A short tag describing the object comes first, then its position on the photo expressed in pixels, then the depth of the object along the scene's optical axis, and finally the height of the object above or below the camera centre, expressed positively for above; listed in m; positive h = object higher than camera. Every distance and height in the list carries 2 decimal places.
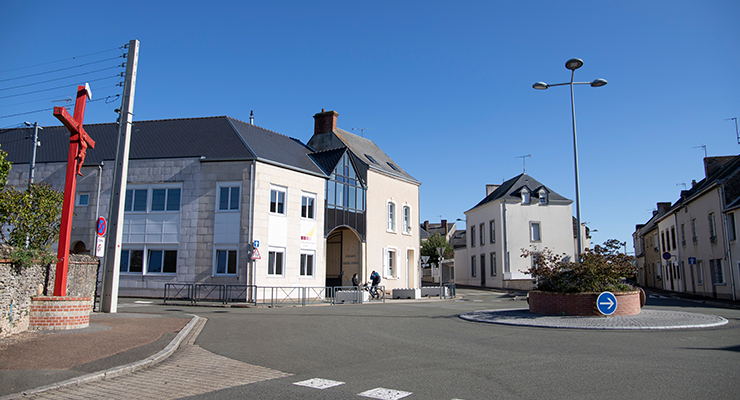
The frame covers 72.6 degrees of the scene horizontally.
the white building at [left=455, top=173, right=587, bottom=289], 41.03 +3.94
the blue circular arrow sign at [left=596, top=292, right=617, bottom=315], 13.33 -0.73
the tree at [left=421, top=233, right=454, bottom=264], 56.78 +3.32
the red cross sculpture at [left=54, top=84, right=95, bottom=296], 10.80 +2.36
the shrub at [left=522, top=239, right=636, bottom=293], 13.94 +0.08
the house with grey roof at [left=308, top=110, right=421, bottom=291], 30.09 +3.89
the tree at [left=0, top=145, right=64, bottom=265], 20.34 +2.47
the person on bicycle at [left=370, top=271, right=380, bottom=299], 26.83 -0.59
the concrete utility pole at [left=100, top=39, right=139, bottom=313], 15.10 +2.45
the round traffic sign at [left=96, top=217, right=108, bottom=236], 15.30 +1.39
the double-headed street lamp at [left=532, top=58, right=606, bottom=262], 15.73 +6.17
